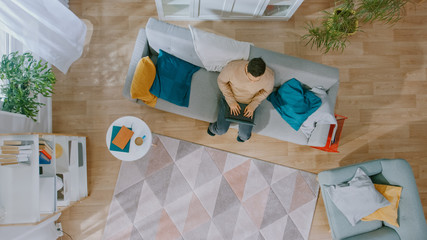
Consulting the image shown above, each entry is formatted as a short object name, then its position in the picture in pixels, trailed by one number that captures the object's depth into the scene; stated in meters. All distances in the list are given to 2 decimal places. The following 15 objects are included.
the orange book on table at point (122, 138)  2.48
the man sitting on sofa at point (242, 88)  2.28
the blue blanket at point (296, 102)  2.57
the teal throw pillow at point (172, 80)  2.56
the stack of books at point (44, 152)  1.99
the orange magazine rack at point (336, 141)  2.81
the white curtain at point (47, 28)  2.09
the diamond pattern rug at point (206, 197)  2.95
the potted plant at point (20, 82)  2.00
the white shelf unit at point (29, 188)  1.86
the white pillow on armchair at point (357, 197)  2.44
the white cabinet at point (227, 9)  2.77
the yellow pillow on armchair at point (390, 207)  2.45
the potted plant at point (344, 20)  2.64
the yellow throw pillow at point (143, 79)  2.38
